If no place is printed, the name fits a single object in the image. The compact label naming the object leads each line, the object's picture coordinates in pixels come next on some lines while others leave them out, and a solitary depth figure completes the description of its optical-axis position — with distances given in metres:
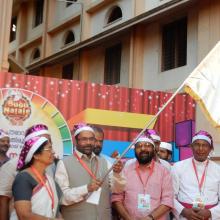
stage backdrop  7.59
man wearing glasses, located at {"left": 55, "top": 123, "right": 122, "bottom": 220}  4.36
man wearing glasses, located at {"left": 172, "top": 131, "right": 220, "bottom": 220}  4.96
